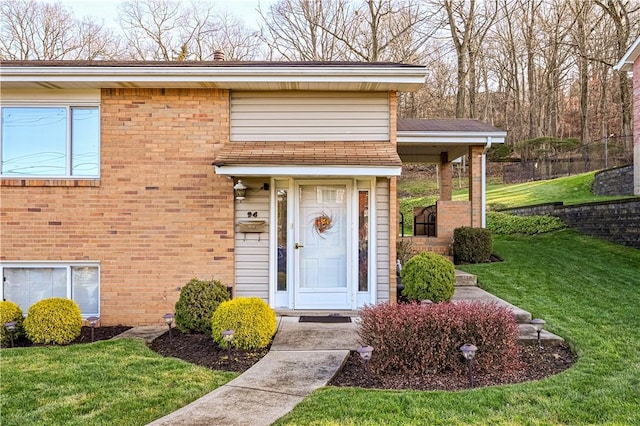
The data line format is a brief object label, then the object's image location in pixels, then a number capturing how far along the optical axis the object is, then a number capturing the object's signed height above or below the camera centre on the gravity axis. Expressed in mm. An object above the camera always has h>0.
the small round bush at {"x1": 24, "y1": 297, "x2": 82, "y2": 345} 5523 -1309
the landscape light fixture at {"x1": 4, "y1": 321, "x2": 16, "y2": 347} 5375 -1313
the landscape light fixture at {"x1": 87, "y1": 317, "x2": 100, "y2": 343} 5684 -1317
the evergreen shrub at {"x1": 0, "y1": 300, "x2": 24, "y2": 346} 5574 -1262
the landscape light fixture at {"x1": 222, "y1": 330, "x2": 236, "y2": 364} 4648 -1251
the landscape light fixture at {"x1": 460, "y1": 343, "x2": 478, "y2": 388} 3936 -1220
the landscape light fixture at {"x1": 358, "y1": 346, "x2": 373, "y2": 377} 4020 -1231
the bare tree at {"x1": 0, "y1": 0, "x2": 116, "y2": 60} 22891 +10752
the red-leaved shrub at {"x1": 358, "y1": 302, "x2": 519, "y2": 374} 4301 -1215
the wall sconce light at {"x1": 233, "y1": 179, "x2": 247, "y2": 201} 6379 +545
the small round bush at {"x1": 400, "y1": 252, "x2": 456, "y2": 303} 6375 -850
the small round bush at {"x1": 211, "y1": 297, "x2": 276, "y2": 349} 5039 -1208
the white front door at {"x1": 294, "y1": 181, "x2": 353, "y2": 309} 6766 -299
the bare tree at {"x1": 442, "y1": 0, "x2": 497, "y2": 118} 23281 +11130
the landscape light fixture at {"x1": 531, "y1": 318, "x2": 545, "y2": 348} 5132 -1267
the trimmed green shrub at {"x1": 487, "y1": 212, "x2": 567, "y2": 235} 13664 +16
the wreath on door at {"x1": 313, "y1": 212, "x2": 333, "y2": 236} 6789 +34
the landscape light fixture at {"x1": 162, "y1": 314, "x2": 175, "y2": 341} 5534 -1237
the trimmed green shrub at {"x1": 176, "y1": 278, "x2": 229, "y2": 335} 5598 -1100
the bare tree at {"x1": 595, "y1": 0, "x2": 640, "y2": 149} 20328 +9526
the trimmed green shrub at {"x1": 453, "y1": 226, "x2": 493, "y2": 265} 9969 -466
